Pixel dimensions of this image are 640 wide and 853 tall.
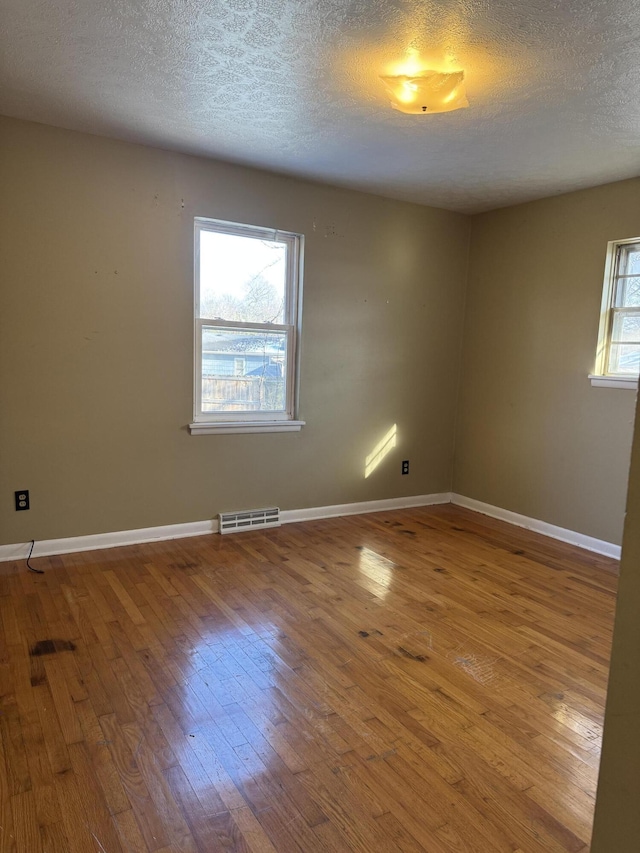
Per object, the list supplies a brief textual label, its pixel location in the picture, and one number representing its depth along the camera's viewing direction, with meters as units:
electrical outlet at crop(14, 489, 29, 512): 3.33
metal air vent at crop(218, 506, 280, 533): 4.02
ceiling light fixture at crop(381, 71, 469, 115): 2.36
